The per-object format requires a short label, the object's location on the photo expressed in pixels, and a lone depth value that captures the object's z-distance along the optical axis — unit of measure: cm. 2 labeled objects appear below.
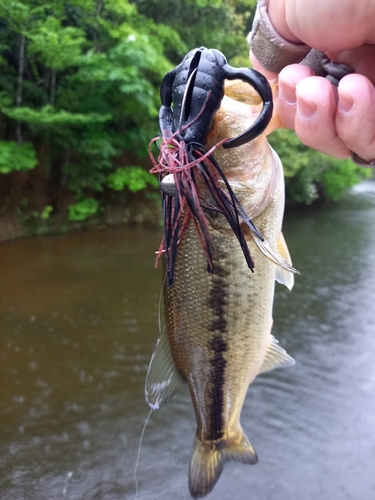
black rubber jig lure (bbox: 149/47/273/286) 16
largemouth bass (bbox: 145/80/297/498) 22
